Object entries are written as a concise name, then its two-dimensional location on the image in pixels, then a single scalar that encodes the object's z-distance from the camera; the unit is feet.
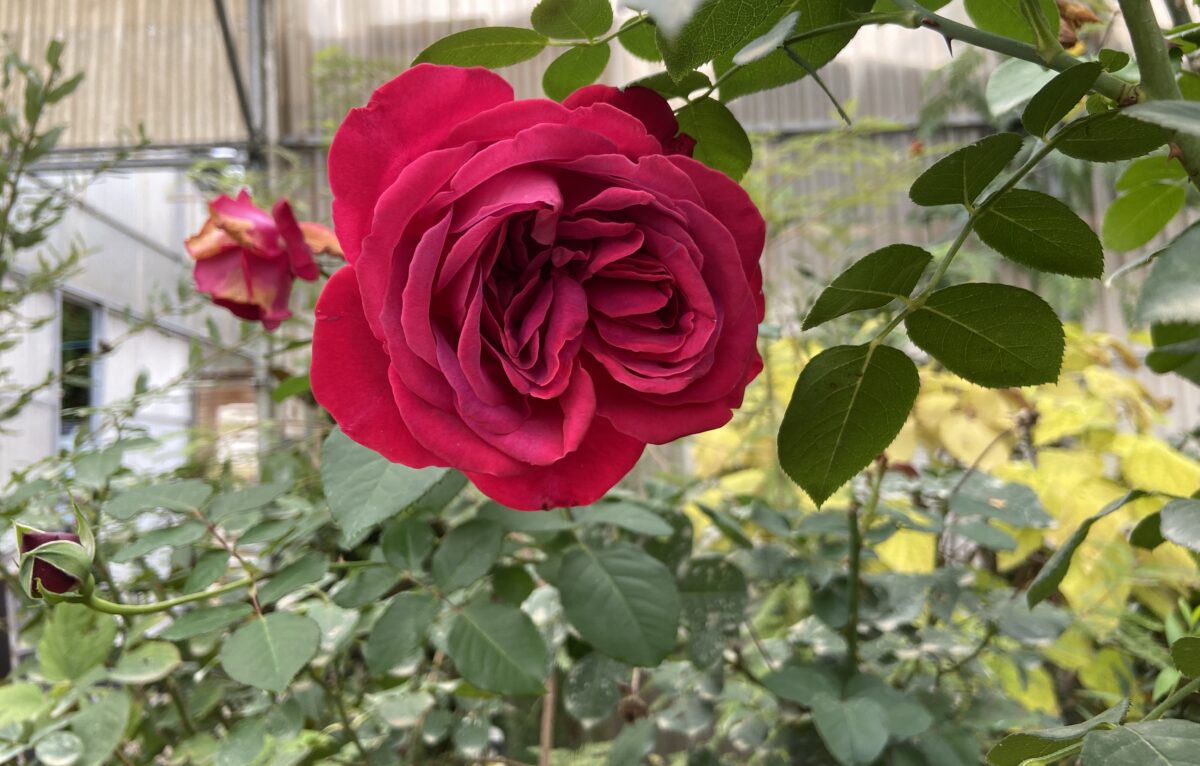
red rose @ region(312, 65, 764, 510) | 0.61
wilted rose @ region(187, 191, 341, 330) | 1.46
